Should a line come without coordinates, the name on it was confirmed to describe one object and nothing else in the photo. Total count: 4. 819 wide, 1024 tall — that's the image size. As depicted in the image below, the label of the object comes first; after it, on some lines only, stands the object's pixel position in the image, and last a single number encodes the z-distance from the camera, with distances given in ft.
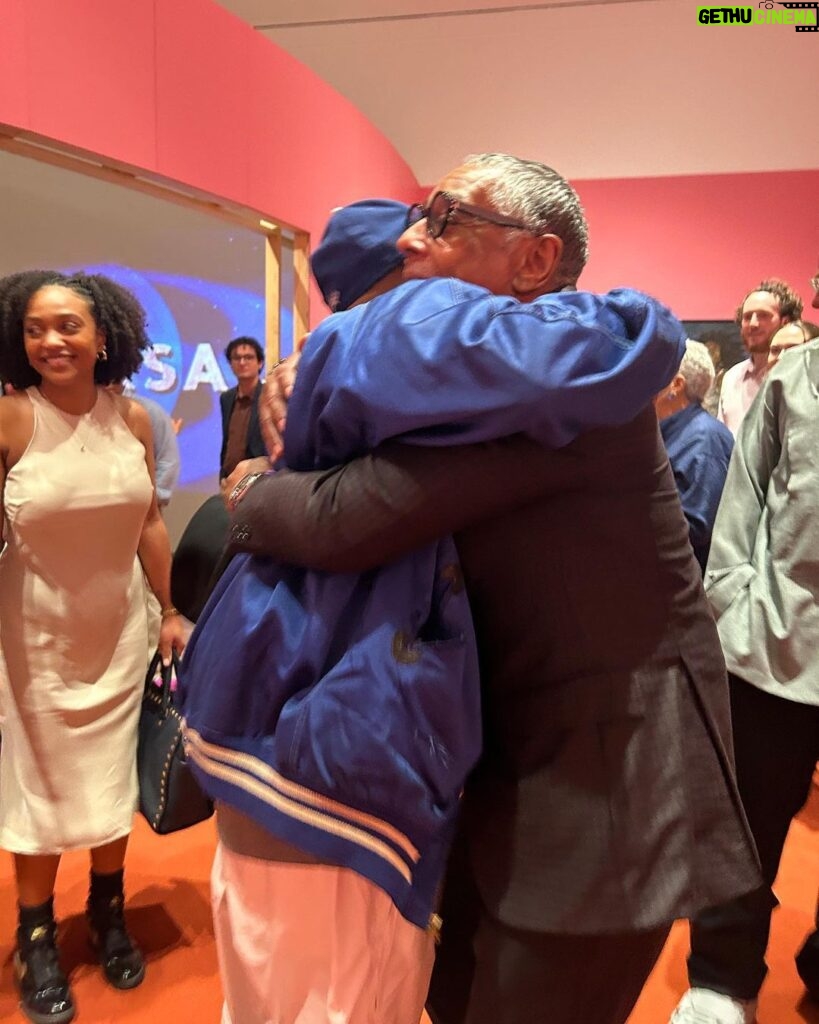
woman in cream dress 6.36
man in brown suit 2.82
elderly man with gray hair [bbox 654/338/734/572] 7.86
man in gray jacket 5.40
